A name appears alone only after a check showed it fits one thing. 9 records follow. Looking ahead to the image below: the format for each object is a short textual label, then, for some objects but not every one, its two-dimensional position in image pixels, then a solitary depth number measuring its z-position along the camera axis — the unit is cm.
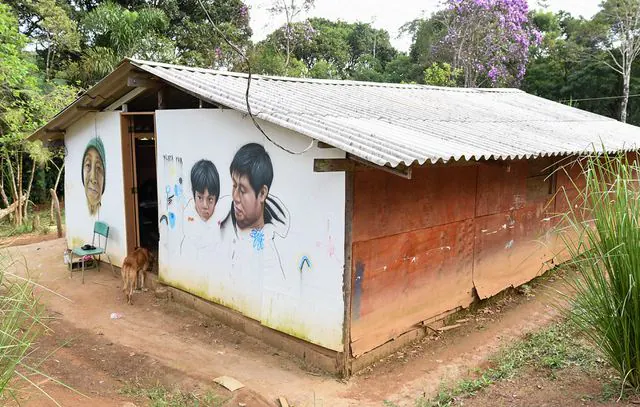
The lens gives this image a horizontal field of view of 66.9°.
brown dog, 749
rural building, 512
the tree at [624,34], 2108
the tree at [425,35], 2462
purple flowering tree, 1927
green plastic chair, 837
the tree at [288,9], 1927
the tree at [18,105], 1119
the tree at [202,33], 1956
